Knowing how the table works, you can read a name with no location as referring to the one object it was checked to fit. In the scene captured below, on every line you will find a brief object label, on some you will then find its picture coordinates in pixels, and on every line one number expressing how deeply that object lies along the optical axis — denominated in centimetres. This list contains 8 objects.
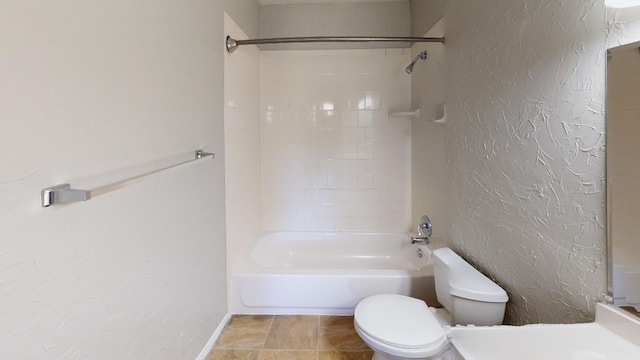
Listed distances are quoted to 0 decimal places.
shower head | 260
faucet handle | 259
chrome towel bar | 89
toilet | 144
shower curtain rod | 226
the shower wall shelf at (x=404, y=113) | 284
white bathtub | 231
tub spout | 258
